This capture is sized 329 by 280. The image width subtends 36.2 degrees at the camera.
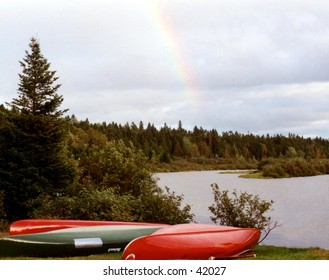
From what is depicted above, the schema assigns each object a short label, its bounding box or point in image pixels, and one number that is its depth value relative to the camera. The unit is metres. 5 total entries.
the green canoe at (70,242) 11.96
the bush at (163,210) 17.34
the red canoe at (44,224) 13.08
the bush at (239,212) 14.34
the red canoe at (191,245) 10.45
